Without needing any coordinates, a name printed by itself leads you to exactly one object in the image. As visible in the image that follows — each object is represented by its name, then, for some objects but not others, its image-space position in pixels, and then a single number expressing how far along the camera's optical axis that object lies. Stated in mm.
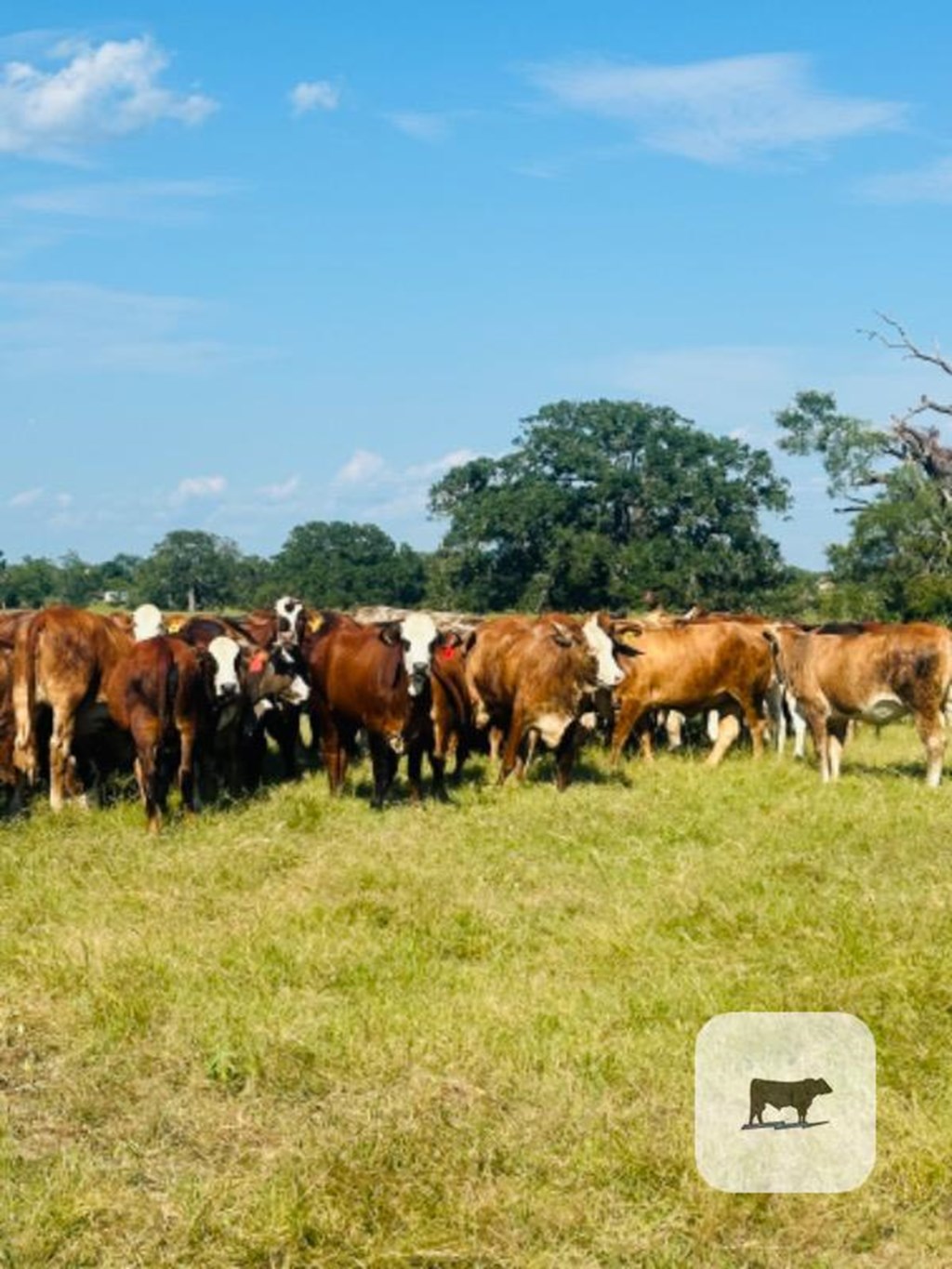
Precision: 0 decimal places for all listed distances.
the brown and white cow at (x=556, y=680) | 13758
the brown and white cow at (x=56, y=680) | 12766
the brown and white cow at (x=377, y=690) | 12773
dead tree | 46281
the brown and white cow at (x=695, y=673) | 15945
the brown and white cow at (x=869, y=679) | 13766
